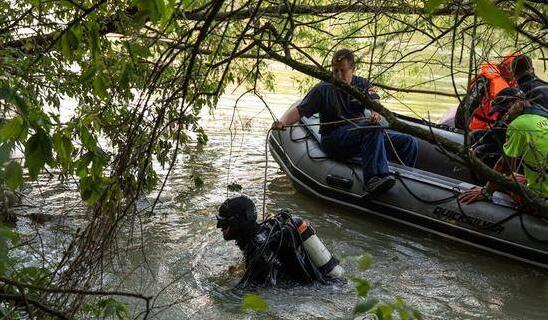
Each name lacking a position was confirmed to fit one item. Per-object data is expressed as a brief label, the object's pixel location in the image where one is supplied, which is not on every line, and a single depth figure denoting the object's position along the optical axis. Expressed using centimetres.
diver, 405
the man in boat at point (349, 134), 598
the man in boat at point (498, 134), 308
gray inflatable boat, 534
